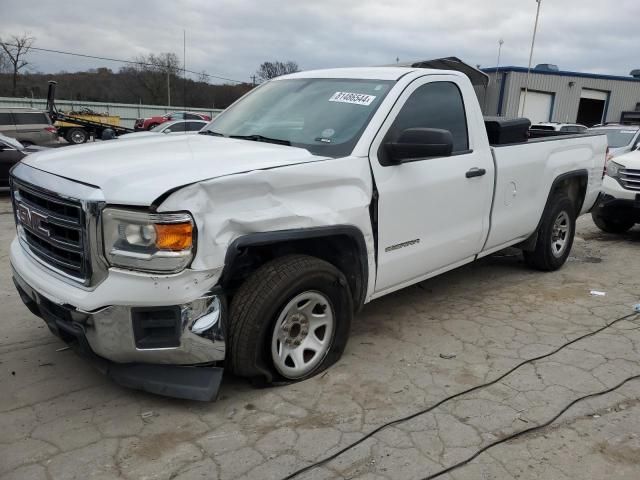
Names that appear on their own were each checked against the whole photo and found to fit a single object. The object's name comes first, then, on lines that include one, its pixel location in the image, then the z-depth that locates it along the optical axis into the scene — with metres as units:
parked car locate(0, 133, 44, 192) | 10.21
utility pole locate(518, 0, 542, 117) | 30.42
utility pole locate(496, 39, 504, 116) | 30.93
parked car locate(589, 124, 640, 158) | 10.82
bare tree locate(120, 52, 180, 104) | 44.59
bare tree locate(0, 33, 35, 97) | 49.34
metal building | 30.97
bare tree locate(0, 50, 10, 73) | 50.81
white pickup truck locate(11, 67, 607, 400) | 2.55
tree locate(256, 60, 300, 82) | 47.72
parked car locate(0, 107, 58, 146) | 18.28
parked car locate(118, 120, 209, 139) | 19.98
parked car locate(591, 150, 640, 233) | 7.31
